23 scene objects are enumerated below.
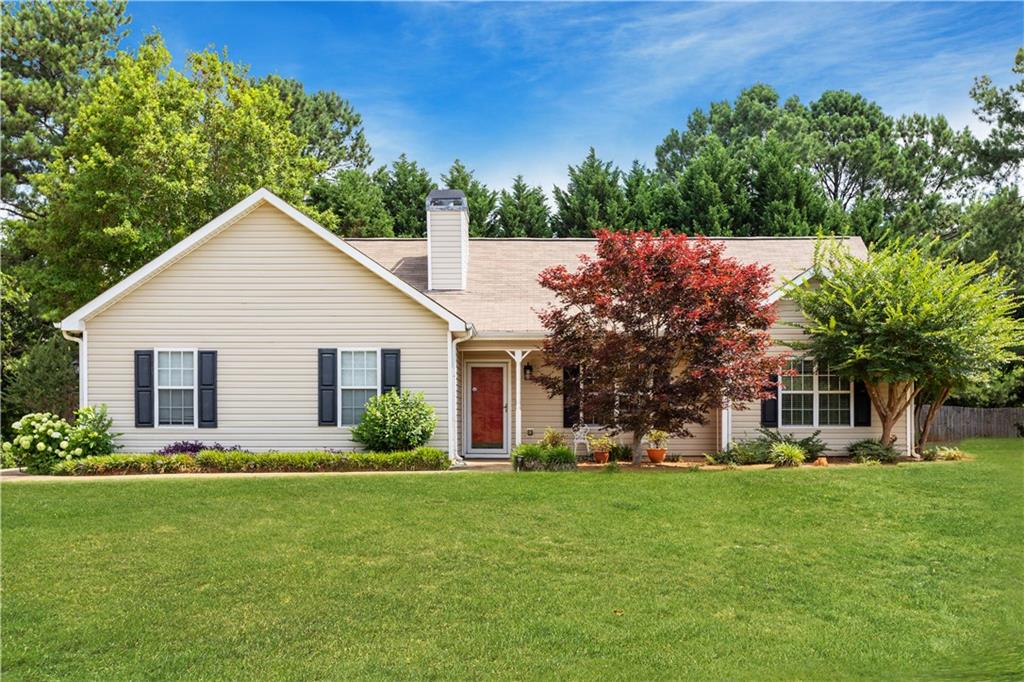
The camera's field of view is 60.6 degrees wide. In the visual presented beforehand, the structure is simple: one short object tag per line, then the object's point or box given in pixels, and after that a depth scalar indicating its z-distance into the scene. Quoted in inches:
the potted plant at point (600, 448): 708.0
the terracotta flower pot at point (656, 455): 695.7
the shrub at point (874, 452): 700.7
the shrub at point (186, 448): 667.4
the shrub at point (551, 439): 708.8
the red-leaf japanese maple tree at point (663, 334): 618.2
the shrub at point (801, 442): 701.9
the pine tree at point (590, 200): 1330.0
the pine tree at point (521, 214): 1364.4
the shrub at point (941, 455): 719.7
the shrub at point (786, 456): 661.3
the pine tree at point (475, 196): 1354.6
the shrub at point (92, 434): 644.7
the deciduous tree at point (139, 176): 970.1
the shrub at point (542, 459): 627.8
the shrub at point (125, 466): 621.9
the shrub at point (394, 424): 660.7
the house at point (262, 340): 682.8
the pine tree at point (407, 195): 1368.1
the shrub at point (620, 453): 721.0
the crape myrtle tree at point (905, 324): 669.9
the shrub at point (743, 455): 680.4
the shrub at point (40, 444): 633.0
